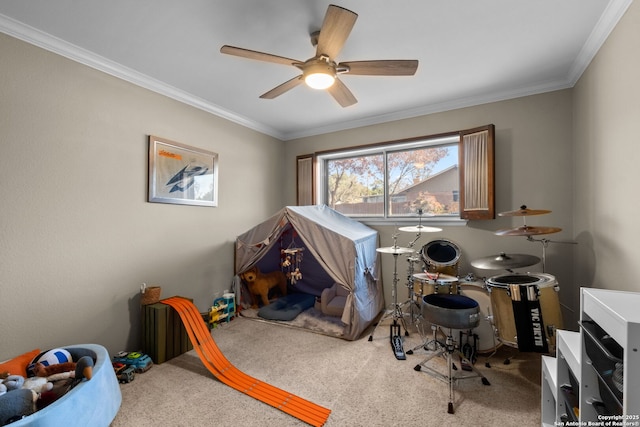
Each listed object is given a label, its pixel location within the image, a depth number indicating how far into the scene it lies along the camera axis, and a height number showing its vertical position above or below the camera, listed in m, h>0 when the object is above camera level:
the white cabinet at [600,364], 0.87 -0.61
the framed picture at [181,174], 2.92 +0.50
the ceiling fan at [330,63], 1.64 +1.11
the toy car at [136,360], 2.37 -1.29
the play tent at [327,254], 2.94 -0.47
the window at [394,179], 3.62 +0.56
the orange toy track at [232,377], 1.86 -1.35
